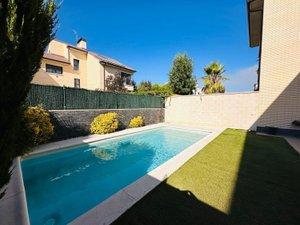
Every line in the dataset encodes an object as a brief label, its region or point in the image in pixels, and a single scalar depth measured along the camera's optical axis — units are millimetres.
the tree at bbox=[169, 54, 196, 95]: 20273
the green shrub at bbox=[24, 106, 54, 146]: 6211
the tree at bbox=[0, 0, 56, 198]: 1693
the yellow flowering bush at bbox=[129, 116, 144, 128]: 12213
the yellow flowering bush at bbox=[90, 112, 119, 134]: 9568
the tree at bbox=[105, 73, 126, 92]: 18502
